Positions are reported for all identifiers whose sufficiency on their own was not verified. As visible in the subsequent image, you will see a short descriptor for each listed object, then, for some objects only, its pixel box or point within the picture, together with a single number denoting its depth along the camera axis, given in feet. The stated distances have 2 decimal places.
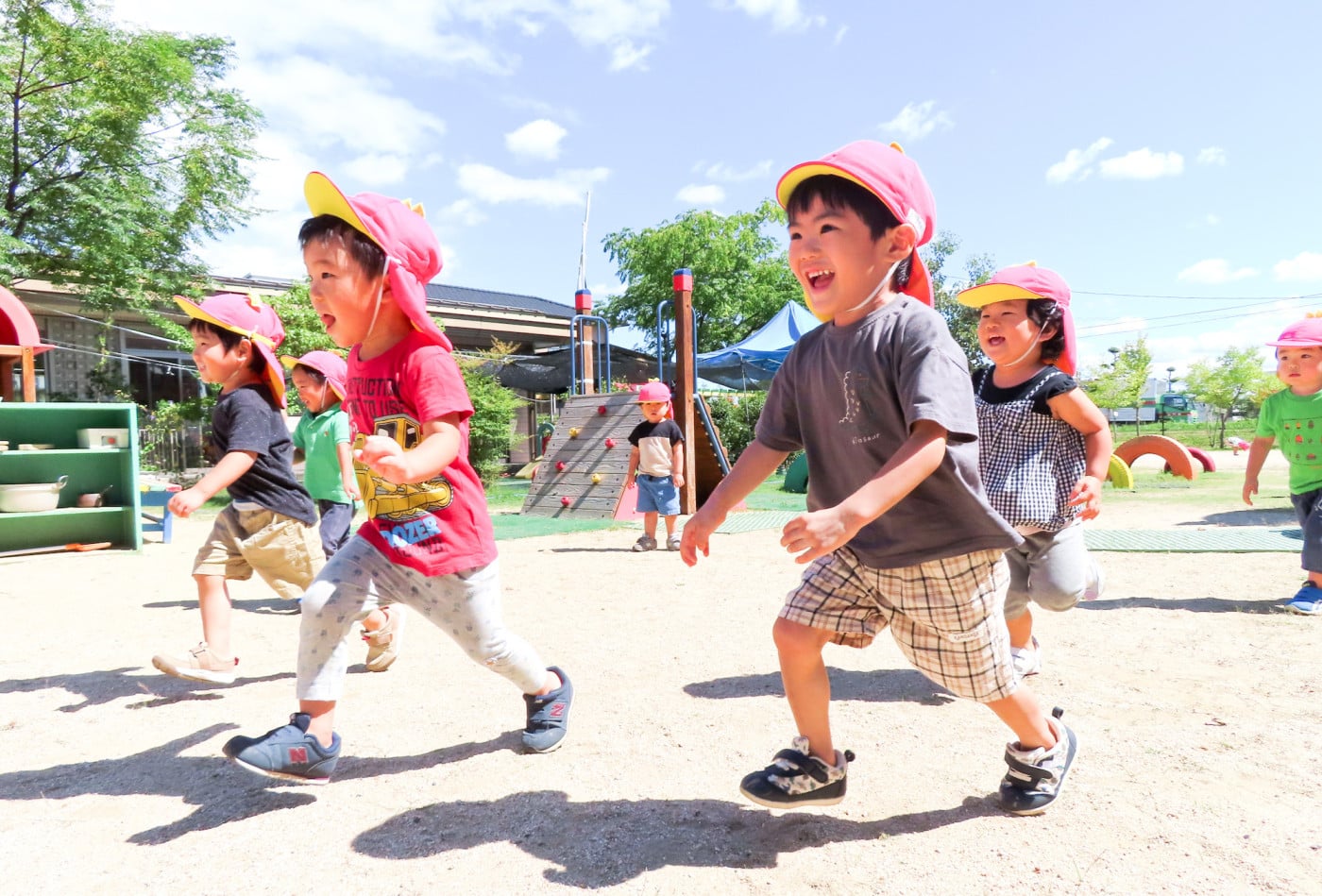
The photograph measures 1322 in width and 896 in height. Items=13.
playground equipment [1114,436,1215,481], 35.78
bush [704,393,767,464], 57.57
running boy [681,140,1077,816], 6.00
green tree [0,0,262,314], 47.11
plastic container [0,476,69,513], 25.43
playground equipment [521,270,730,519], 31.94
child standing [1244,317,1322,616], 14.24
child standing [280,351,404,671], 15.46
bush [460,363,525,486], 49.01
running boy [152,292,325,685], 10.57
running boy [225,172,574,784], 7.38
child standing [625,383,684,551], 24.68
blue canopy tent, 50.75
